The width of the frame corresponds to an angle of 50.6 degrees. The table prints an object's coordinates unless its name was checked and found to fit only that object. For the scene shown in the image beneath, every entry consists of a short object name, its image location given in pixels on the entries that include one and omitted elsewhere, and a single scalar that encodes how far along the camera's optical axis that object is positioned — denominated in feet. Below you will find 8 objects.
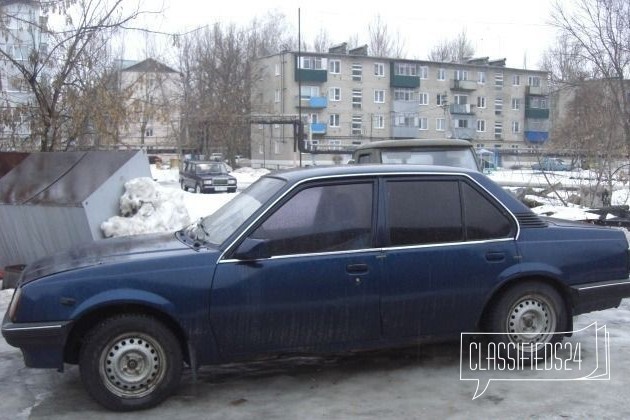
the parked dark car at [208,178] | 108.88
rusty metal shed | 27.27
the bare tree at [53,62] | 38.09
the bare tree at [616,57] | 64.44
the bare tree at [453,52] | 289.74
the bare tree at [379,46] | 275.39
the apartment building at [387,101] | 224.12
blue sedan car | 14.28
